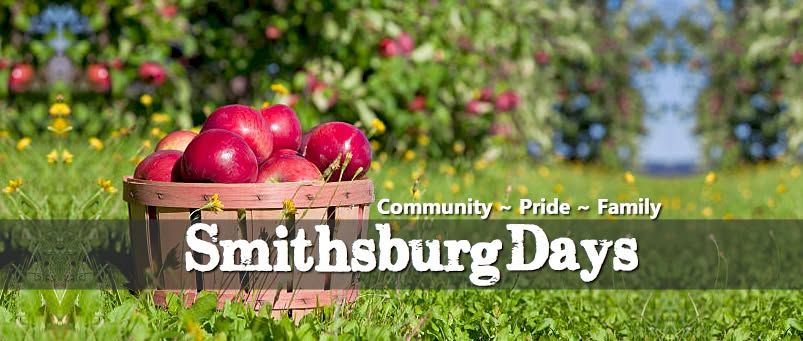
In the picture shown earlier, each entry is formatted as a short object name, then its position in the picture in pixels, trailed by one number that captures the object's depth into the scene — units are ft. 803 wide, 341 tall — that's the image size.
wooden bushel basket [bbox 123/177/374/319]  7.47
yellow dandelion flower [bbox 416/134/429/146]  17.12
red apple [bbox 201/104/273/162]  8.37
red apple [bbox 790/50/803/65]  28.91
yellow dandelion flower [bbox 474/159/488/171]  18.31
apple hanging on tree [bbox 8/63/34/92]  16.57
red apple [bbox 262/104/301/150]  8.91
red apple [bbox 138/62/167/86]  16.29
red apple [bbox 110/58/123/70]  16.53
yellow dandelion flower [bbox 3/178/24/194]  9.08
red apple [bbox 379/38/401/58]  16.84
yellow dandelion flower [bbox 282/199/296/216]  7.34
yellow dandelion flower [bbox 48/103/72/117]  11.12
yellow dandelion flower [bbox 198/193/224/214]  7.28
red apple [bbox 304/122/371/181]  8.43
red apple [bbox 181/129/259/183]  7.63
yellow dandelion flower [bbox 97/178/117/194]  9.27
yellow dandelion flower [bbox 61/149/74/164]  10.46
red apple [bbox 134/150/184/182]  8.13
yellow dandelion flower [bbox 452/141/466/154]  18.60
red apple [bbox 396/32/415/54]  17.08
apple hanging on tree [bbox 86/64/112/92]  16.44
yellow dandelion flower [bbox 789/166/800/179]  21.62
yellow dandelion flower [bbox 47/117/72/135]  10.42
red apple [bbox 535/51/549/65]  28.49
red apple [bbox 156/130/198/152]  8.93
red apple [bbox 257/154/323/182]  7.95
